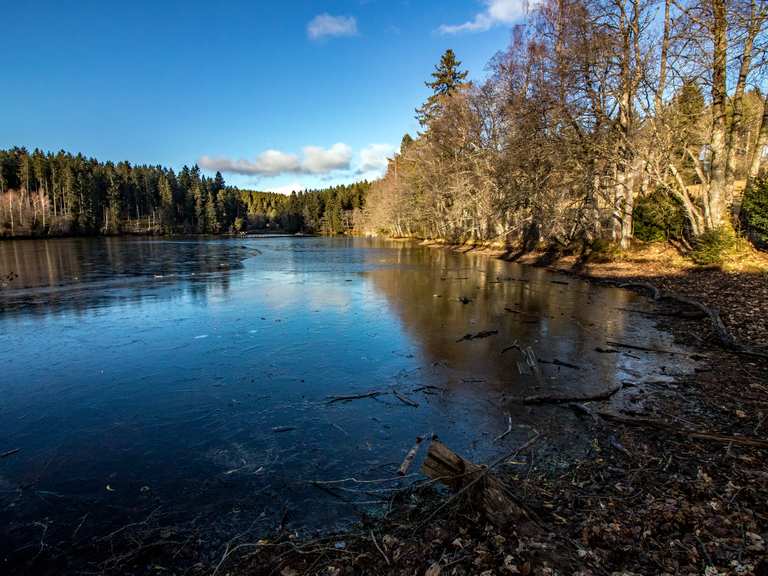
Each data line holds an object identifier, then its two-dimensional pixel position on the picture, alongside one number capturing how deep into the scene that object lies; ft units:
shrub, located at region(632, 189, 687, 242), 74.13
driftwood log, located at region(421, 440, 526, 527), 13.05
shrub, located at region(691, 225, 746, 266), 56.65
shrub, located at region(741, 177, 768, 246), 56.34
